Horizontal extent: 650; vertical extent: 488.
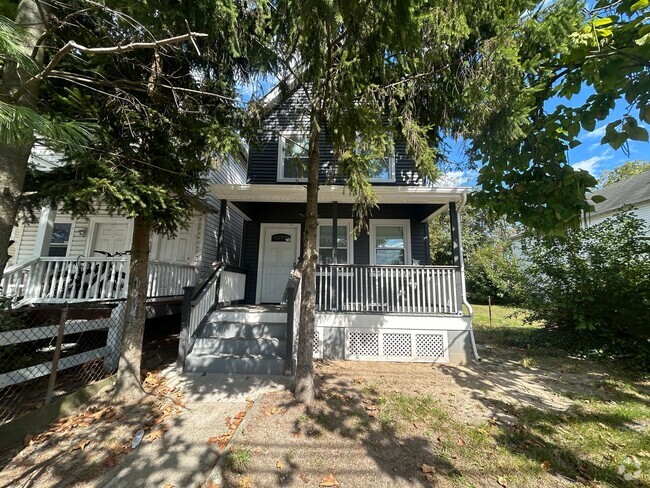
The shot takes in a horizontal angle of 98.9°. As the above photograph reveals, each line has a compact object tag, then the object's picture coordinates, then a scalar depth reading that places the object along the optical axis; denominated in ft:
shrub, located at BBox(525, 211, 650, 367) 19.07
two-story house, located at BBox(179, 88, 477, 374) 16.88
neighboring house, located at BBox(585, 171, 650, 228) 43.55
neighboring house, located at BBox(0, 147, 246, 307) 19.94
